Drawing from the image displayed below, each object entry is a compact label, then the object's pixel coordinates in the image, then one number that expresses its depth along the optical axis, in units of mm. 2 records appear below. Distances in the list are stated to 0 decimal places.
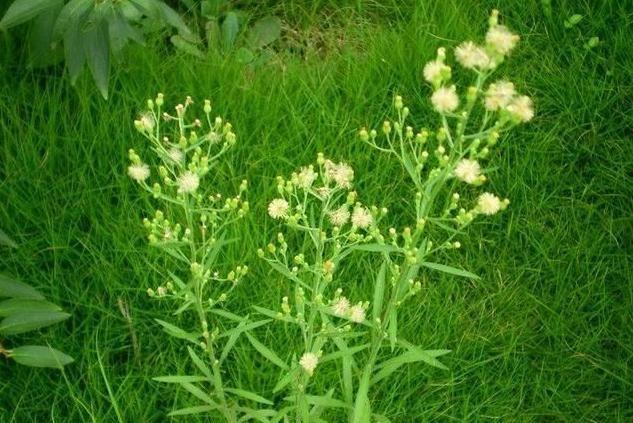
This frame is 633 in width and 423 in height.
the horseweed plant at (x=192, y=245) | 457
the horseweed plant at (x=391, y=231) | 402
